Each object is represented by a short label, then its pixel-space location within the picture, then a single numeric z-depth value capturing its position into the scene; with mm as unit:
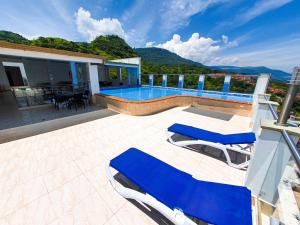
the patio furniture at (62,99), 6324
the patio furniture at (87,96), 7826
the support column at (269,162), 1564
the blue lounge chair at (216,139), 2821
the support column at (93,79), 7094
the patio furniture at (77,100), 6699
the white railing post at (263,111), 3055
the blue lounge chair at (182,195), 1350
